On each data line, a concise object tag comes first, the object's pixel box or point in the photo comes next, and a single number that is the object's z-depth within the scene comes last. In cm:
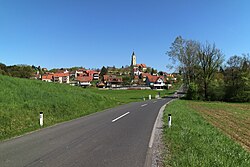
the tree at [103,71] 18138
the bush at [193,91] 5488
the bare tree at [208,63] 5234
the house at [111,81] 14466
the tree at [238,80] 5316
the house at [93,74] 17588
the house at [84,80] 14200
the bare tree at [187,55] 5239
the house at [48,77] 14740
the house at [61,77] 14875
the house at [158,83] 13238
